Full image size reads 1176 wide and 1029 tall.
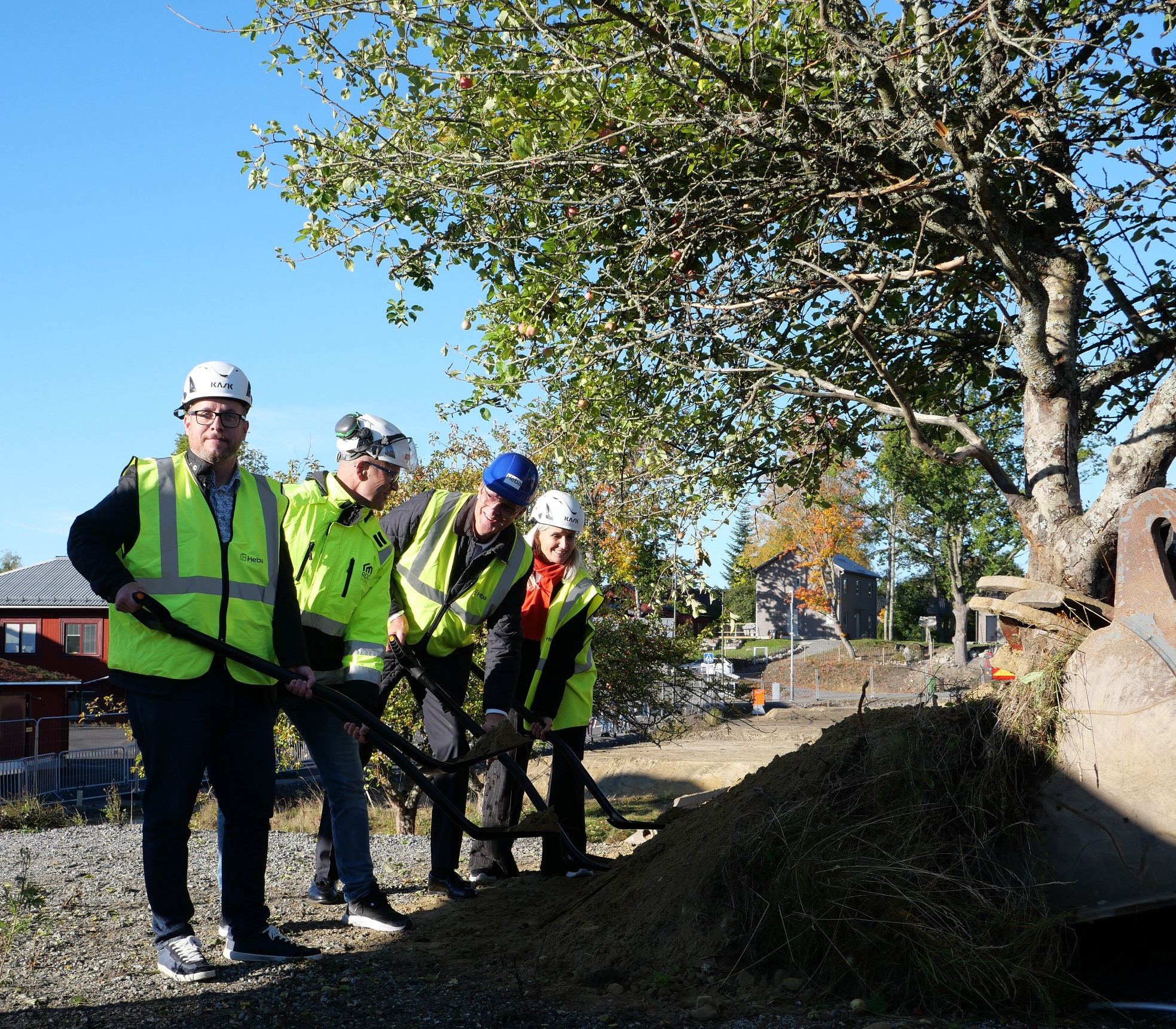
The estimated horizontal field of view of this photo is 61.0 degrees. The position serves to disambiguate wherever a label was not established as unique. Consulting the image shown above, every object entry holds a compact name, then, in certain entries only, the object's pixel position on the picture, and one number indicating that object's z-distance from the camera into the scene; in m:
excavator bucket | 3.50
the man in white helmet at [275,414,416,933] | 4.34
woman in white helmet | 5.51
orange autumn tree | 43.16
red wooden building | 36.59
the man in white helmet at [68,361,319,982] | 3.56
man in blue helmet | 4.87
